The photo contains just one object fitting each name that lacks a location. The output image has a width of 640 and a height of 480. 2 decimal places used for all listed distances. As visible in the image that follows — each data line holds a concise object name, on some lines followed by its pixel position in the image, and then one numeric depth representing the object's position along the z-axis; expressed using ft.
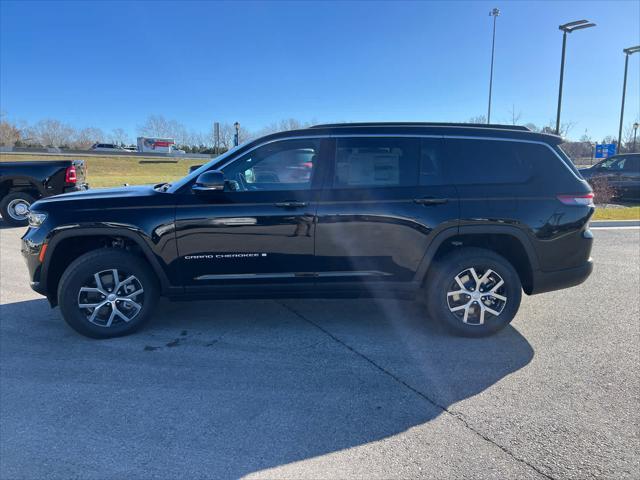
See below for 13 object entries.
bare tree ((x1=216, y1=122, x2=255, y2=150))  229.62
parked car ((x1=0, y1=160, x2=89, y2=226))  33.01
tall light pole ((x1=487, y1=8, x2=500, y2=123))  111.45
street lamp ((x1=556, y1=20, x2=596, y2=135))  56.13
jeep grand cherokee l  13.00
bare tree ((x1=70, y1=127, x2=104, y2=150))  299.13
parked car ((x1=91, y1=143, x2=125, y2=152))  243.68
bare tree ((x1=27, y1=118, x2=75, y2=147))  300.61
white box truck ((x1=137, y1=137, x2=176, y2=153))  252.83
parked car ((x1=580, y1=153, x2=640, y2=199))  48.55
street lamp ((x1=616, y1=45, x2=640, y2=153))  74.95
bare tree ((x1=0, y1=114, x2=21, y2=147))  245.16
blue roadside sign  95.50
